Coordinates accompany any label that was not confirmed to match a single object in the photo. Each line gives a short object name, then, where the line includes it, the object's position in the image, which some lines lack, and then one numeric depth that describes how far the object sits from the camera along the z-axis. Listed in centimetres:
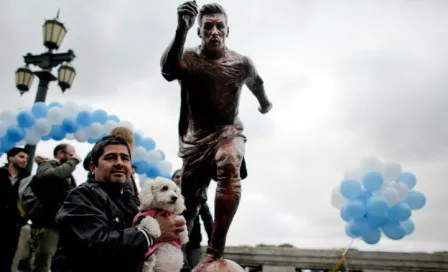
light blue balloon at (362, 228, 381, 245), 675
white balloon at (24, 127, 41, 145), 690
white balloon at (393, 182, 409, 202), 697
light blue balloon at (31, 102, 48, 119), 698
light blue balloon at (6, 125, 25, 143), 688
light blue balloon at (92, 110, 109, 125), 699
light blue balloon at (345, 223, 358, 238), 685
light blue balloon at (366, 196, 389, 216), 666
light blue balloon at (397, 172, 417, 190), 724
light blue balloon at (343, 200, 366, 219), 682
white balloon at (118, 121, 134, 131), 717
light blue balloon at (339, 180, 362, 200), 707
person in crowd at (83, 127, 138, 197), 339
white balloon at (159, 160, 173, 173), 723
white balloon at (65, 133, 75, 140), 712
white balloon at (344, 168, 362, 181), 726
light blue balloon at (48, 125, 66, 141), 697
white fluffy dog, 218
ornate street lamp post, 812
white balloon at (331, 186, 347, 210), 735
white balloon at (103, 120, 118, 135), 692
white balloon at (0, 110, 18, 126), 708
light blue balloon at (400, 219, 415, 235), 677
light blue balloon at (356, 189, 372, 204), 705
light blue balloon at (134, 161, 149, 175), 698
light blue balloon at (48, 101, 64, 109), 709
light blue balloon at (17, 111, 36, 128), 690
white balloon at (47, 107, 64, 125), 693
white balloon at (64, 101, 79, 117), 705
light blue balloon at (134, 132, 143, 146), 721
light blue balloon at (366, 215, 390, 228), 671
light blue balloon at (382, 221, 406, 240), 667
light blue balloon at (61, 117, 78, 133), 697
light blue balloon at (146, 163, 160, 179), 705
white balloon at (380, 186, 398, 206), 681
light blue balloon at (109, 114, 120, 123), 720
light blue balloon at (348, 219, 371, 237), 673
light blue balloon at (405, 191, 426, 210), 703
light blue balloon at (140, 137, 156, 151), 730
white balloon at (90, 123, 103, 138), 689
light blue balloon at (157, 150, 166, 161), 742
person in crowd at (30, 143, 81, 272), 451
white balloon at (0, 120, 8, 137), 705
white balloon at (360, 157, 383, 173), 723
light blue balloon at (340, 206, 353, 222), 693
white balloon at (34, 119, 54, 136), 685
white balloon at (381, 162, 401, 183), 720
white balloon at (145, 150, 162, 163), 706
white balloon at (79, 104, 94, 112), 711
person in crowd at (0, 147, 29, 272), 414
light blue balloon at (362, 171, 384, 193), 700
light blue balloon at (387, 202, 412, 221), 675
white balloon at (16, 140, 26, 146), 702
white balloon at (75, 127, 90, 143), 693
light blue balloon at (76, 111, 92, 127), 697
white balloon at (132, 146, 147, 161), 691
